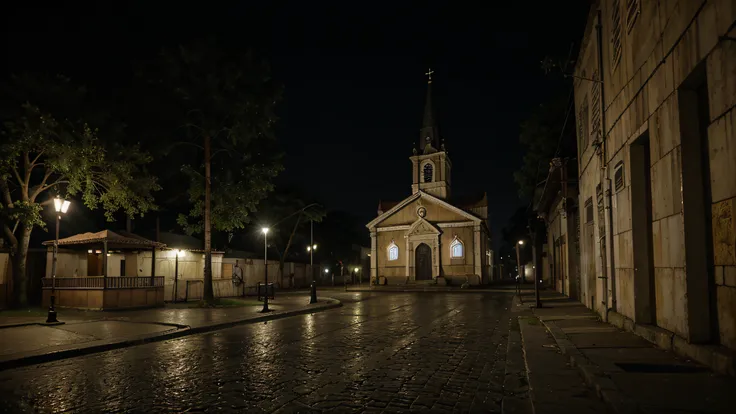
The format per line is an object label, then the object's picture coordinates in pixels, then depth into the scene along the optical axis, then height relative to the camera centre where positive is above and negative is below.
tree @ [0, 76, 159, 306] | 17.97 +3.63
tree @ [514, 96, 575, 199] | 29.97 +7.11
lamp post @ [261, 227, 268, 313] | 19.67 -1.95
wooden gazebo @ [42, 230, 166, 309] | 19.88 -1.06
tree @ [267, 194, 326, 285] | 48.03 +3.92
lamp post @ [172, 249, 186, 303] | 25.46 -0.70
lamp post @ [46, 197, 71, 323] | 17.07 +1.68
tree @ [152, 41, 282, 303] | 22.08 +5.78
